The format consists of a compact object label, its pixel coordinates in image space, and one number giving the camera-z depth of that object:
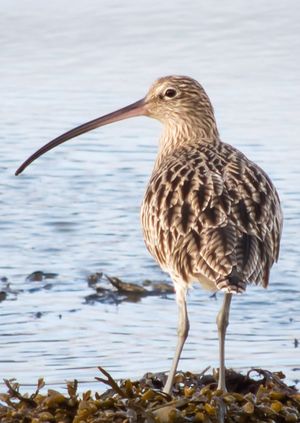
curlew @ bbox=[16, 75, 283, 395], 13.30
